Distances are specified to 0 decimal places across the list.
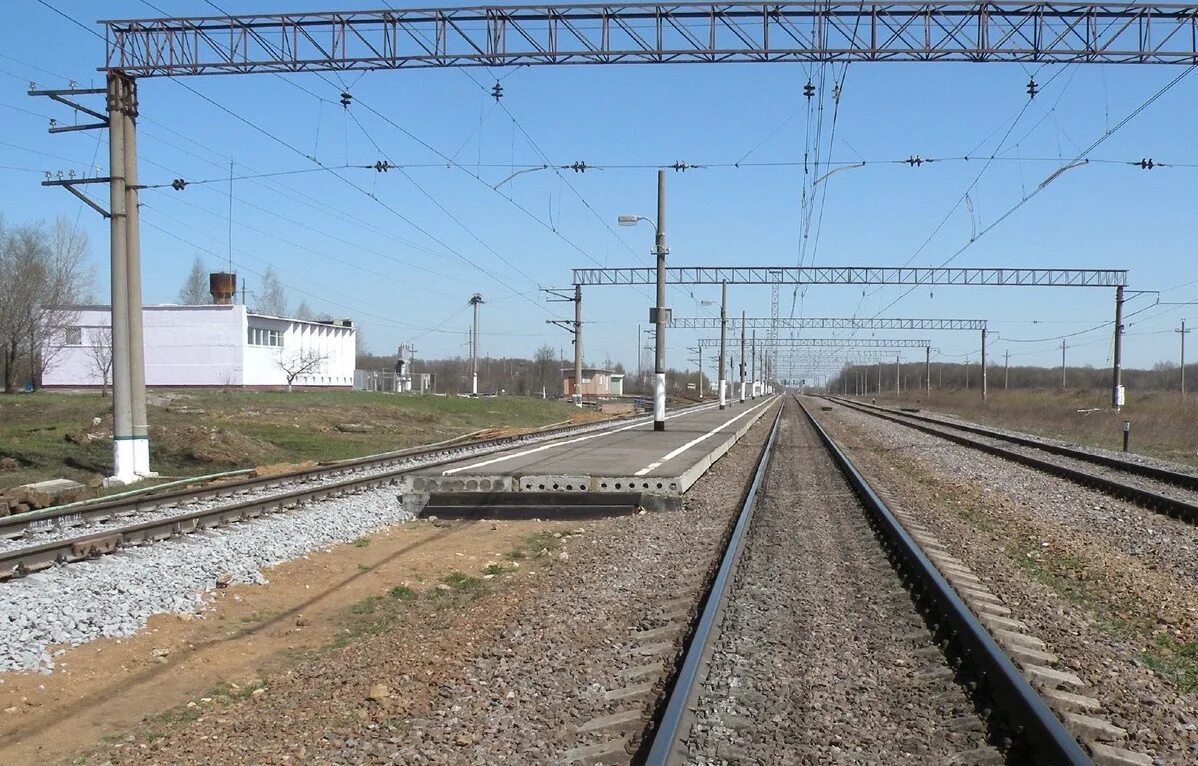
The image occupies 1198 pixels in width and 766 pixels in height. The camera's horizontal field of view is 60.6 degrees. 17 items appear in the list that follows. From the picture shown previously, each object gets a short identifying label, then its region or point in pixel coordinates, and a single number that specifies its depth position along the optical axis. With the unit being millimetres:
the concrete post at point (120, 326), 20500
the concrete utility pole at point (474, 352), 84450
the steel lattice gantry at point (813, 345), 102250
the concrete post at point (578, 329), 65688
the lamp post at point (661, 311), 31594
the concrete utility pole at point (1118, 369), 50219
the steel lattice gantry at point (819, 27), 20344
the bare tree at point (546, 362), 129375
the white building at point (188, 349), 66000
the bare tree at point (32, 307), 57875
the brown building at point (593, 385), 94938
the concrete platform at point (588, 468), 16781
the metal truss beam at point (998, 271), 49156
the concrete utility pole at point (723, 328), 61959
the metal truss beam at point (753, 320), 76712
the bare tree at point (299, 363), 72500
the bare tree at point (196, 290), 116438
